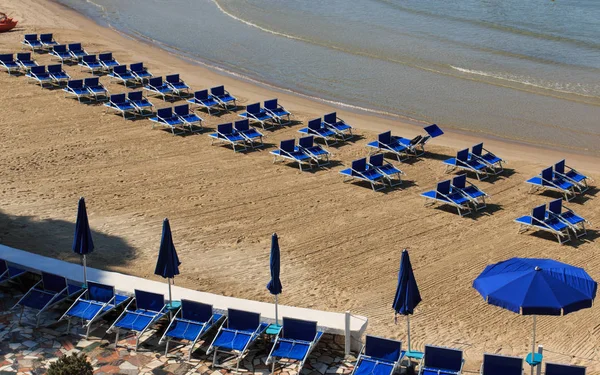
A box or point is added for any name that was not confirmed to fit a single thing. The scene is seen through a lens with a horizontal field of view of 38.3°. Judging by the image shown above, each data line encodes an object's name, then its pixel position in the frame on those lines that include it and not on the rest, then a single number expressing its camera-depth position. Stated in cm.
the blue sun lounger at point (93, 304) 1179
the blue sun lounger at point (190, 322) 1143
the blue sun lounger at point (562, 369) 1030
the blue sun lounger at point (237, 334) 1117
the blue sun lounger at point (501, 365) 1048
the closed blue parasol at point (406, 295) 1088
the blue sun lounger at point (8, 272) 1279
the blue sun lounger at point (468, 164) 1933
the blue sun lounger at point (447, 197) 1748
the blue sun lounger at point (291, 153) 1956
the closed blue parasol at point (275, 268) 1118
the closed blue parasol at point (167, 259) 1173
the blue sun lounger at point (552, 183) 1831
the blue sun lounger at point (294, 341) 1104
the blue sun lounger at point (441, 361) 1073
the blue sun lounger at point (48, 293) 1208
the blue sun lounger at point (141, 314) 1159
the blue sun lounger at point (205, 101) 2352
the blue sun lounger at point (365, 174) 1861
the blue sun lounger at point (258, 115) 2241
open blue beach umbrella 1044
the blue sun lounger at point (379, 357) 1080
